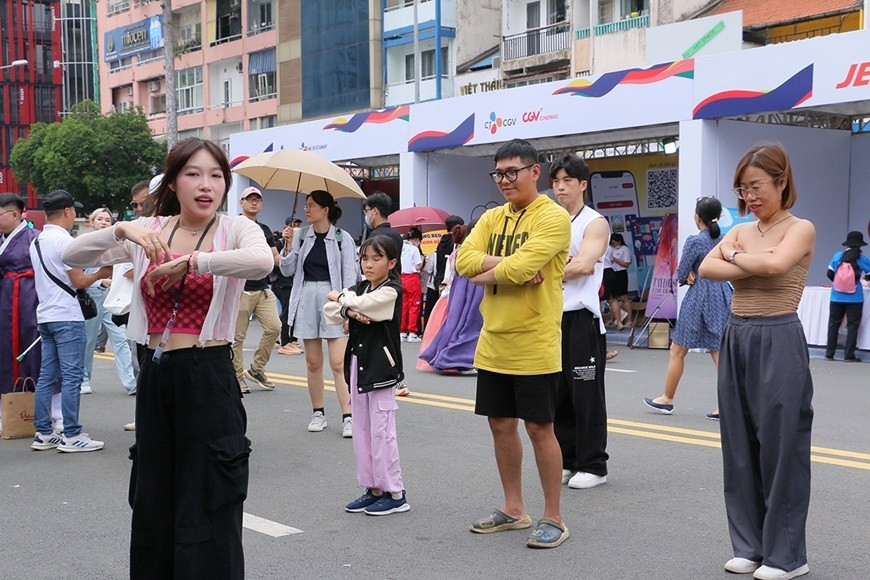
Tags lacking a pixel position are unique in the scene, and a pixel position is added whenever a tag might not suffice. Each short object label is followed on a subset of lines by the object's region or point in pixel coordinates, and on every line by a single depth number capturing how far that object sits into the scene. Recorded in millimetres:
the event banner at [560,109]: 15172
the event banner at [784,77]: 13164
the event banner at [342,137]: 20172
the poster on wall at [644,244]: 19172
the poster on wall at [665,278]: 15977
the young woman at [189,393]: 3648
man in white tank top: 6199
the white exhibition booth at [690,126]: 13773
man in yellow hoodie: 5008
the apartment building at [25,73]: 85750
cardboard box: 15562
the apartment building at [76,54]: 85750
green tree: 51250
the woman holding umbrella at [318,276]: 8117
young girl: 5836
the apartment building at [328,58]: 43031
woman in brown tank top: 4508
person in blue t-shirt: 13680
